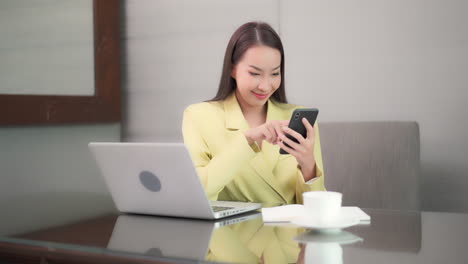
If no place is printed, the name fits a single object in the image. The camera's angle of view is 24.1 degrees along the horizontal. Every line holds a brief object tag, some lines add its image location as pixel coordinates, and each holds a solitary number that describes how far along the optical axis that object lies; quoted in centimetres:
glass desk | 219
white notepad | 249
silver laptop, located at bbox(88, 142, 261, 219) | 249
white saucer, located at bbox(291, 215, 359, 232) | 233
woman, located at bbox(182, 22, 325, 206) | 294
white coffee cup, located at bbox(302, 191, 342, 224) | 234
